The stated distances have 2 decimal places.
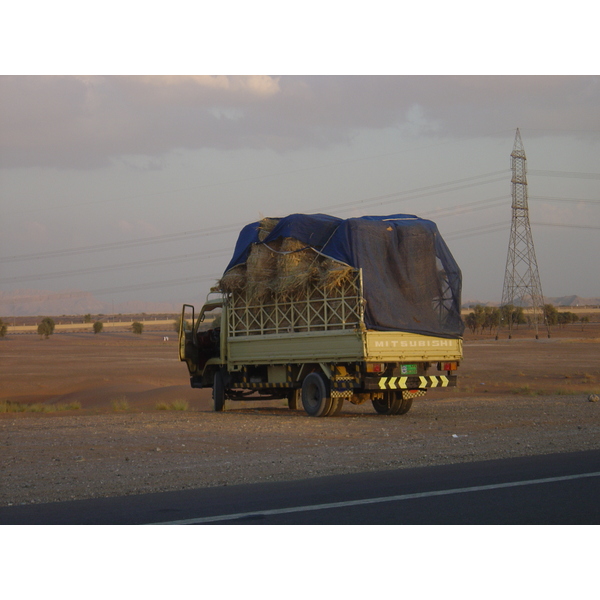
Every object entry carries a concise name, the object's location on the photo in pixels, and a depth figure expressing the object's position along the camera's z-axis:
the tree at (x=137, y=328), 123.31
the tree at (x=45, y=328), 110.50
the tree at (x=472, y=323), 114.38
